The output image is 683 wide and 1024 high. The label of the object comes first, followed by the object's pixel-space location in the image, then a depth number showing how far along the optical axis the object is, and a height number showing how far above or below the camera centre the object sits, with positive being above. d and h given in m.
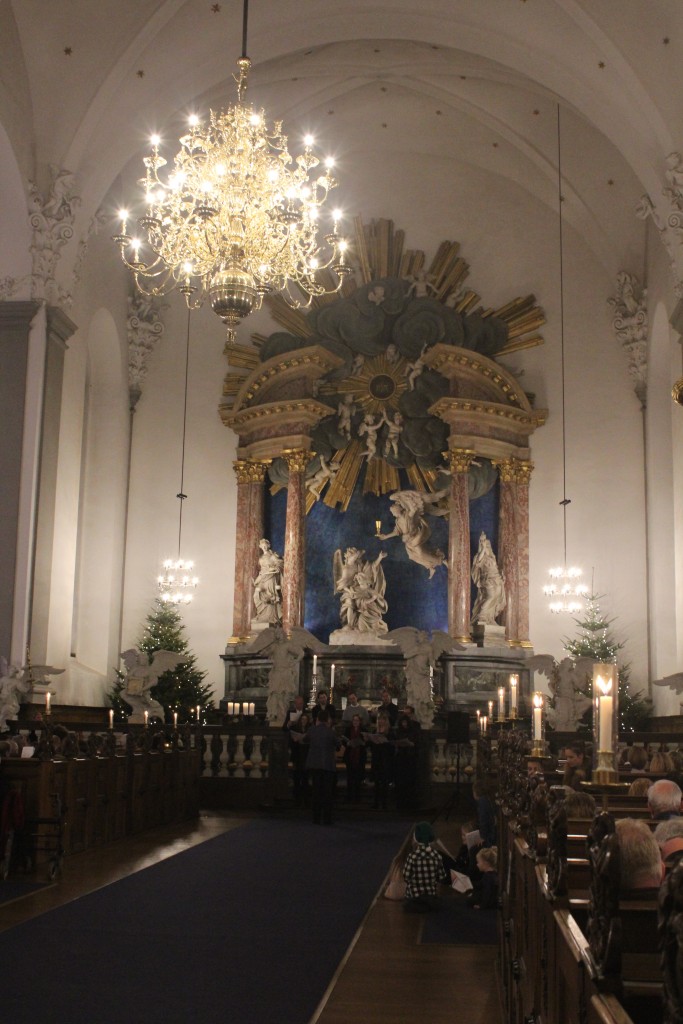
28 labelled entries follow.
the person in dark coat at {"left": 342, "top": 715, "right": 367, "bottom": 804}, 13.80 -0.63
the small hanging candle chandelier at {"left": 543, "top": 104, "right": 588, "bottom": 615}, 18.12 +1.90
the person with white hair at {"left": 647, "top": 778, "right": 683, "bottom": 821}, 4.50 -0.33
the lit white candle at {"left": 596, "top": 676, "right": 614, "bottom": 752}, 4.20 +0.01
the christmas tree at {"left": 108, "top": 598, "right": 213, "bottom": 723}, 18.44 +0.40
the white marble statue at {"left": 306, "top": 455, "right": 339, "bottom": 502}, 19.77 +3.87
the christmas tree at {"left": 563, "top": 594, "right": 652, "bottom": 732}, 17.44 +0.95
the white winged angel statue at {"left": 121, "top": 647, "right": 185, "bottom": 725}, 15.80 +0.36
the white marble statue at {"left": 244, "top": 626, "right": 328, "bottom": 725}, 15.46 +0.39
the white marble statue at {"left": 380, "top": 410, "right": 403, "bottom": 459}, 19.58 +4.54
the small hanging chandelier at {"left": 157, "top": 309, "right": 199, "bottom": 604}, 19.12 +1.99
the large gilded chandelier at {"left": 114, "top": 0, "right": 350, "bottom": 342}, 10.80 +4.73
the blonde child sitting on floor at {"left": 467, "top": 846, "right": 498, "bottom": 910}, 7.54 -1.08
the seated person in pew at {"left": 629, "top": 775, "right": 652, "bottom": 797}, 5.96 -0.37
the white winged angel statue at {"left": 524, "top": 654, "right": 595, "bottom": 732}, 15.20 +0.26
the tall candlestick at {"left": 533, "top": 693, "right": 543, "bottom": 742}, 6.61 -0.04
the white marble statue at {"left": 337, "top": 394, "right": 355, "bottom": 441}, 19.69 +4.91
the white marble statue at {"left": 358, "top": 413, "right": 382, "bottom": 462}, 19.64 +4.65
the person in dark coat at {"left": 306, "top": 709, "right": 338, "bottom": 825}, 12.11 -0.63
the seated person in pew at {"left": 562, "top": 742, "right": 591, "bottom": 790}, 5.39 -0.29
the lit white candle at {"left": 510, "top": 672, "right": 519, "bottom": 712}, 9.28 +0.15
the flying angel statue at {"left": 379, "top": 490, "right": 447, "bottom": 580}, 19.14 +2.99
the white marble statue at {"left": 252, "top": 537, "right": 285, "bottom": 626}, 19.05 +1.91
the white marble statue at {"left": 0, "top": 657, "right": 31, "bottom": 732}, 13.80 +0.13
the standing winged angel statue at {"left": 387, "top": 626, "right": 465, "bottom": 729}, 15.07 +0.53
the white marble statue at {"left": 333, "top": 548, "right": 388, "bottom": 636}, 18.77 +1.84
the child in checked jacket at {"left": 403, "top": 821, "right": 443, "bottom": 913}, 7.48 -1.06
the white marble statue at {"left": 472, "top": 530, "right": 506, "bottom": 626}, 18.53 +1.97
